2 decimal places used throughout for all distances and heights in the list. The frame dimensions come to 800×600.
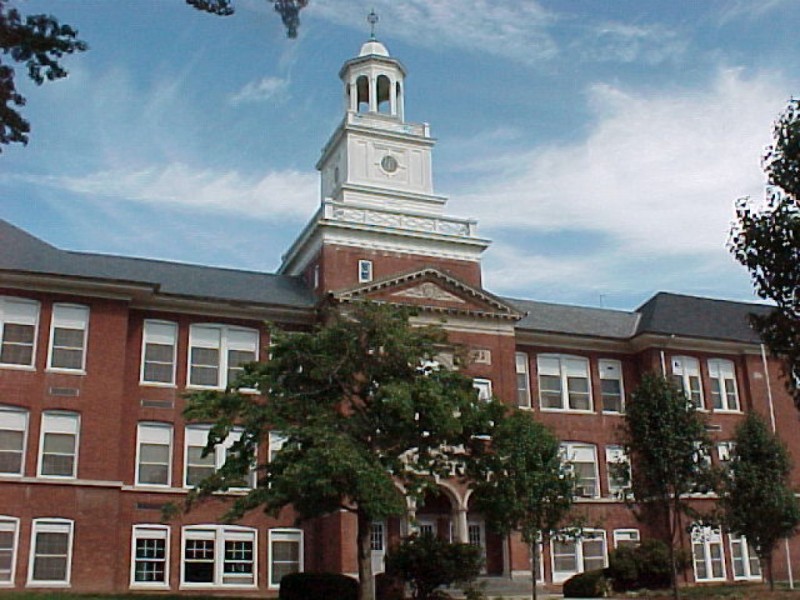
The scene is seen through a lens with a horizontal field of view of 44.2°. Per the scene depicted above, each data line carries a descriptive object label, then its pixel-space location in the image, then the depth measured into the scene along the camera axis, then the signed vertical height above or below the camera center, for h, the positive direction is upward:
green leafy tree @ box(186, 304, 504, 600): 23.47 +3.87
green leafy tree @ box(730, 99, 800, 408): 20.17 +6.34
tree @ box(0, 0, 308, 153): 11.87 +6.41
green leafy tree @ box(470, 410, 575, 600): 26.19 +2.38
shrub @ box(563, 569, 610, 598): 32.47 -0.46
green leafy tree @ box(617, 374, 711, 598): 29.06 +3.50
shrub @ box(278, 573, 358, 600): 28.23 -0.30
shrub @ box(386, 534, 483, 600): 28.03 +0.28
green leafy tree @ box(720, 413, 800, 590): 32.09 +2.13
